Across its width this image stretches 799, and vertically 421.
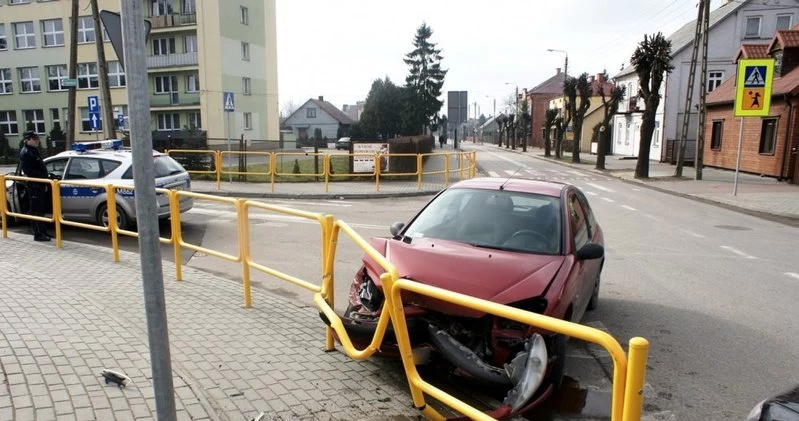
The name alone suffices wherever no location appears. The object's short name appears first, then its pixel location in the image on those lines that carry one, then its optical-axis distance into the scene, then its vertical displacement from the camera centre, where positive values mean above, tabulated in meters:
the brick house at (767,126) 22.23 +0.32
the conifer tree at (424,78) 67.12 +6.49
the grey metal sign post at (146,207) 2.39 -0.36
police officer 9.07 -0.80
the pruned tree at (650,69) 24.78 +2.89
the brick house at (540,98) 82.44 +5.16
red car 3.59 -1.08
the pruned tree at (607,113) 30.87 +1.18
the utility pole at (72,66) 22.59 +2.51
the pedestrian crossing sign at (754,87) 17.56 +1.49
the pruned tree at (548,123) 47.59 +0.68
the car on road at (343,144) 57.47 -1.56
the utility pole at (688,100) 22.95 +1.45
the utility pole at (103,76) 21.49 +2.04
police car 9.84 -0.99
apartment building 44.59 +5.22
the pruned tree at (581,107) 37.66 +1.67
